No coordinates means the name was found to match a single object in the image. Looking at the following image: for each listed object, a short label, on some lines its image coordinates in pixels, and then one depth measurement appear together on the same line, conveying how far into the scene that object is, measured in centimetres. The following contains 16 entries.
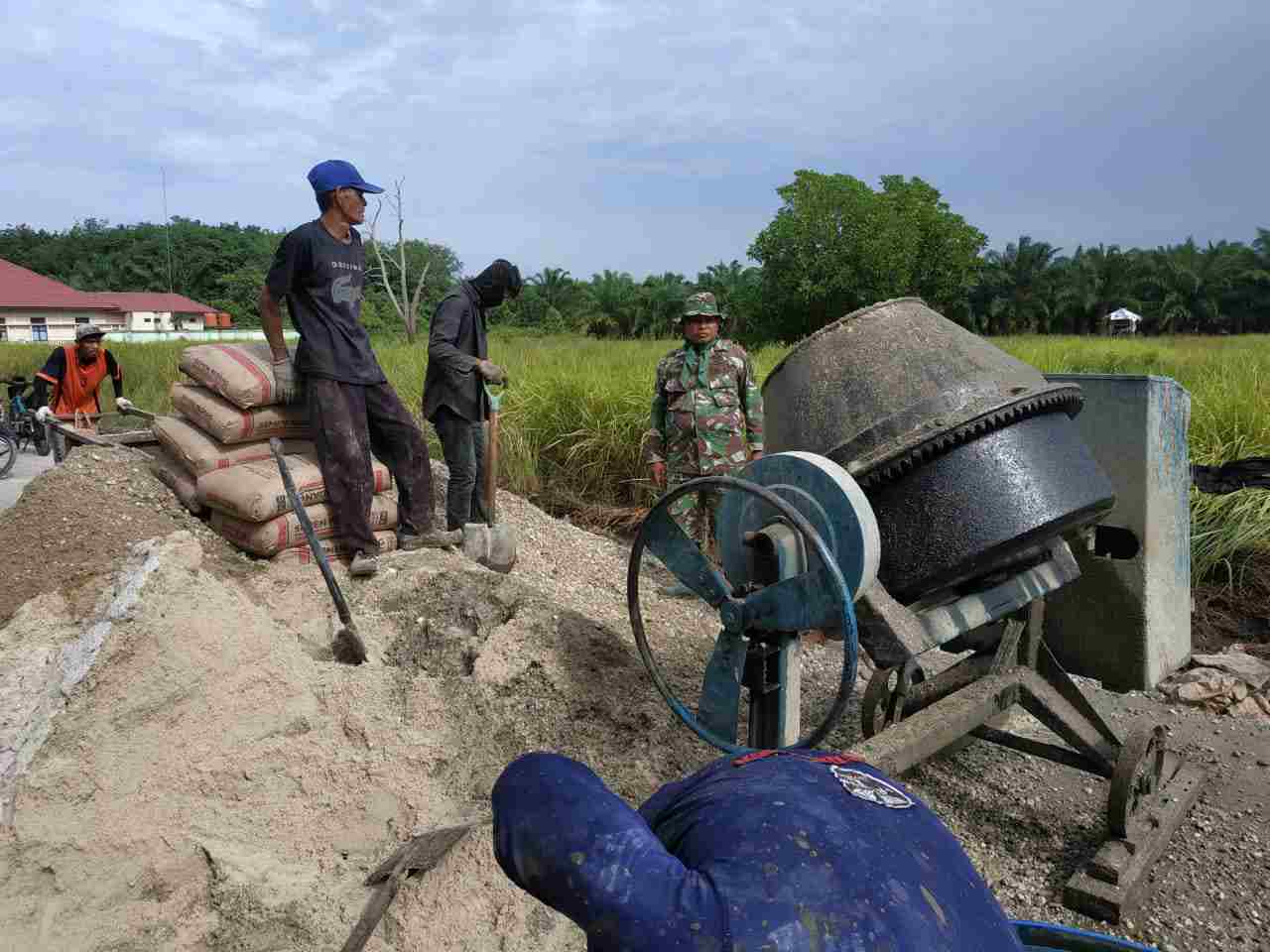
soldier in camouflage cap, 517
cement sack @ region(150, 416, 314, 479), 470
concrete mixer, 241
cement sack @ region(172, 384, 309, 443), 463
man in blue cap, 446
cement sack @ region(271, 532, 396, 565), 451
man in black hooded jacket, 516
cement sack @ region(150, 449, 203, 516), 485
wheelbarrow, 550
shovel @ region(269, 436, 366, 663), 366
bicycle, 1150
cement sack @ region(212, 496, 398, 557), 445
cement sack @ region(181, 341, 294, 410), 461
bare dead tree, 2690
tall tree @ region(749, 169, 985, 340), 2939
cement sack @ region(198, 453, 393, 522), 439
